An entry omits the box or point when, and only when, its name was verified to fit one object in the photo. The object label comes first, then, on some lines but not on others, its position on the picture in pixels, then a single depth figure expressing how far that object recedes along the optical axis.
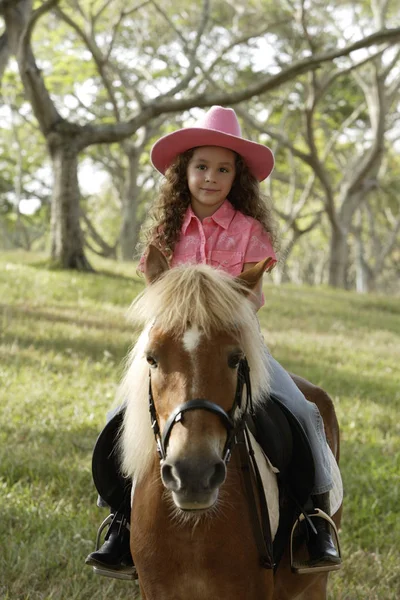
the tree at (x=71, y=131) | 13.26
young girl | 2.94
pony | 2.06
